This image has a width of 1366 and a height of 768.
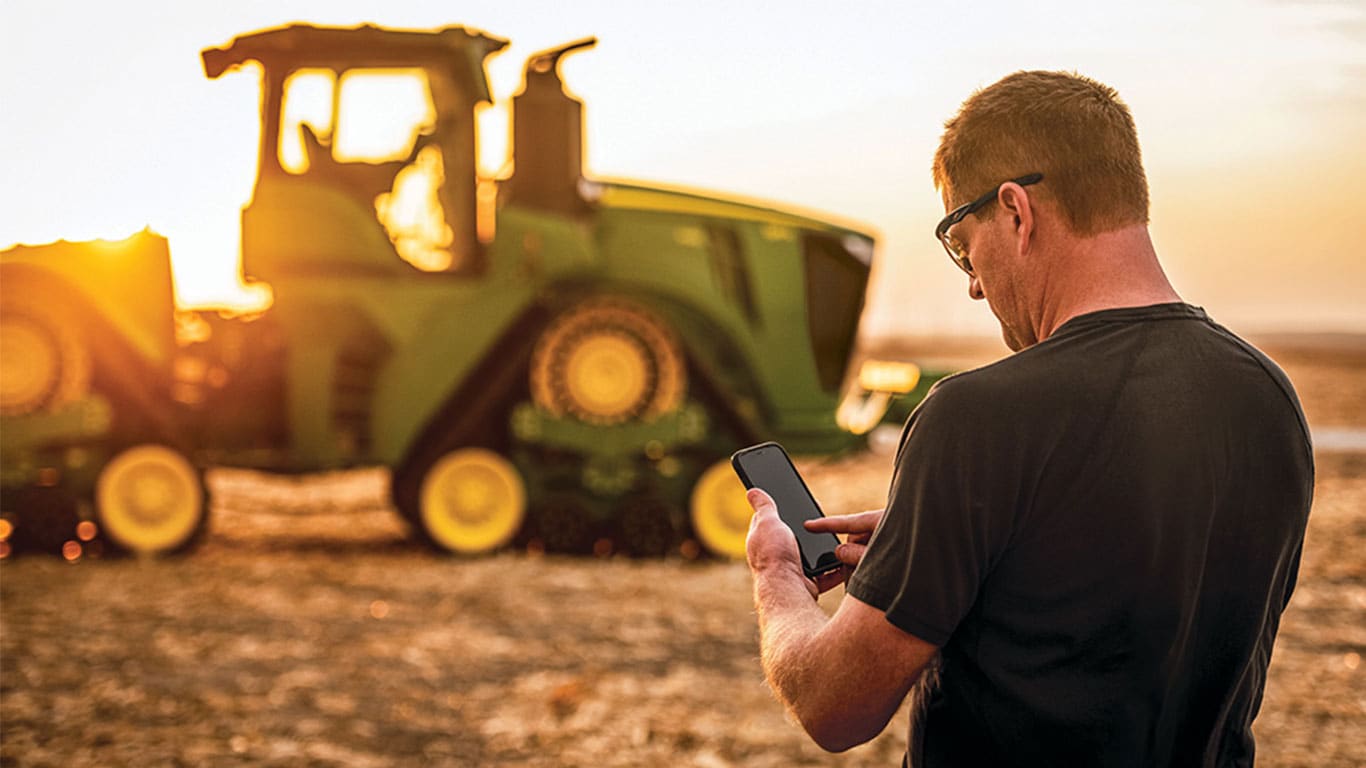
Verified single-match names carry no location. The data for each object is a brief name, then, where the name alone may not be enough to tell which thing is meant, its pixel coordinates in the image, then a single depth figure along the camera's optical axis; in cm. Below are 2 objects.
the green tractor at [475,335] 852
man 168
